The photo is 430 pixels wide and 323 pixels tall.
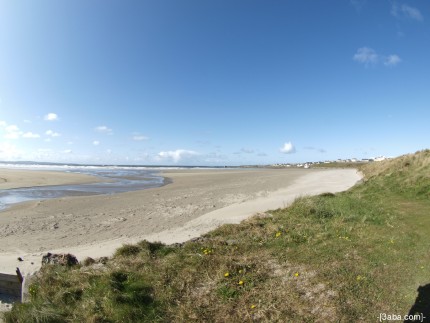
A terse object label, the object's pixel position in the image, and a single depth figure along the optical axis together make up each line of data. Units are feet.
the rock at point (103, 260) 25.40
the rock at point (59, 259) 24.49
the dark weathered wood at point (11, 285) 23.24
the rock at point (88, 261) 24.89
